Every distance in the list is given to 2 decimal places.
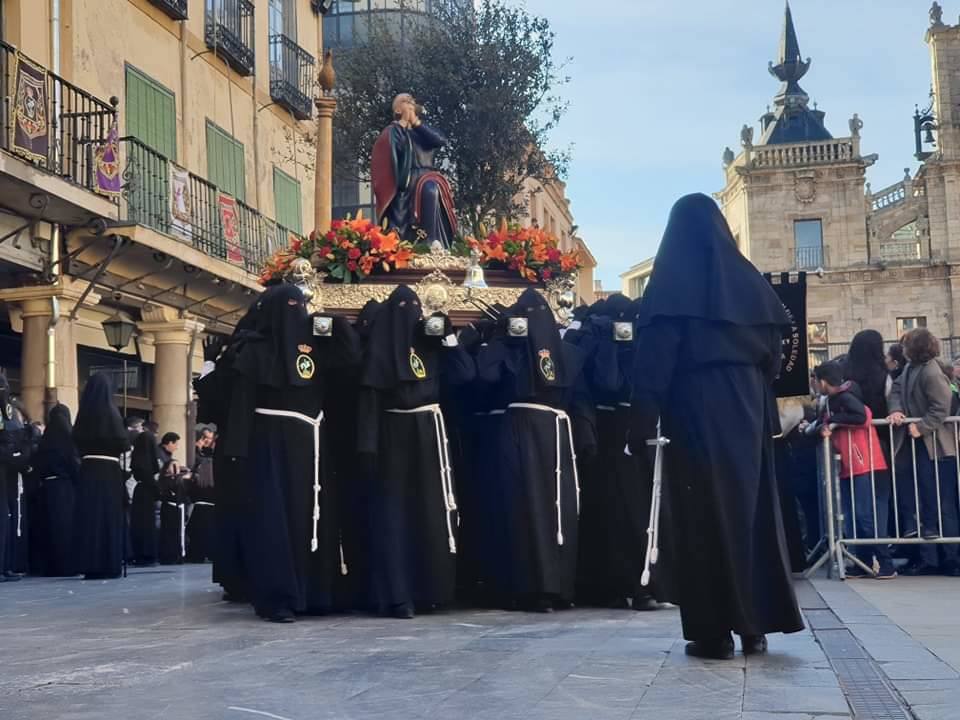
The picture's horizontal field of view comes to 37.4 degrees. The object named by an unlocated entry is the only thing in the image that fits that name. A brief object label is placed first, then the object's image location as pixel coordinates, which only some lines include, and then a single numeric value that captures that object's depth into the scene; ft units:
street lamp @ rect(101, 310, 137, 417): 61.26
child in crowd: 38.40
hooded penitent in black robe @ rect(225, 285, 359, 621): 29.07
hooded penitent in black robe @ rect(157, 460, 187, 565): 58.85
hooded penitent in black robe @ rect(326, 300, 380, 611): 30.73
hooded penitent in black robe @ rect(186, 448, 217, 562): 54.95
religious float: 34.99
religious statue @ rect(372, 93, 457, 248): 39.86
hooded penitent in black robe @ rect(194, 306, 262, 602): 29.68
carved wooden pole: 42.85
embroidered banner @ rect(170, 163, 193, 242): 64.69
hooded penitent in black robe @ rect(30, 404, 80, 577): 49.26
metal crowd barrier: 38.22
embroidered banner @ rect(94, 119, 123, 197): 56.90
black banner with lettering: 41.24
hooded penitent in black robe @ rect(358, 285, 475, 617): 29.86
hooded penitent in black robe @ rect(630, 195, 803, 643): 21.58
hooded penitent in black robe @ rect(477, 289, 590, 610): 30.73
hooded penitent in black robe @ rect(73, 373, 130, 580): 46.01
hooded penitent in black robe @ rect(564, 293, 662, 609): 31.81
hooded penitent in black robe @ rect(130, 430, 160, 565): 54.90
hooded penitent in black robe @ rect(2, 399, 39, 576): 45.52
